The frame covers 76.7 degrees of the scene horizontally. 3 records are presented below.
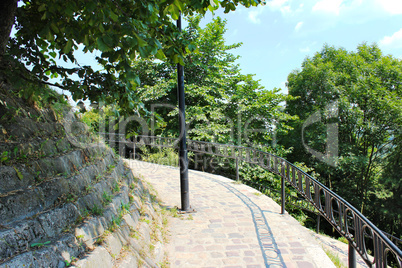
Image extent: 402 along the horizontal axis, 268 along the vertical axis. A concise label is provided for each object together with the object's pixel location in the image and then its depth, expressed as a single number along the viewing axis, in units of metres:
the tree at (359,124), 16.05
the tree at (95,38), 2.19
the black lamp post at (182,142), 5.45
